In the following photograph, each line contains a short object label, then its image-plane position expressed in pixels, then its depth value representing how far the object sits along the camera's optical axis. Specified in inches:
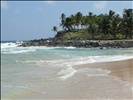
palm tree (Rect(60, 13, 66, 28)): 3643.0
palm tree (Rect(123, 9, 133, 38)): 2618.1
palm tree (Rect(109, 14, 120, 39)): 2669.8
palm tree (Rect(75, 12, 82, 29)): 3535.9
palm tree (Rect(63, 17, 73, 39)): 3580.2
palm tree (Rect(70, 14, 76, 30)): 3519.2
